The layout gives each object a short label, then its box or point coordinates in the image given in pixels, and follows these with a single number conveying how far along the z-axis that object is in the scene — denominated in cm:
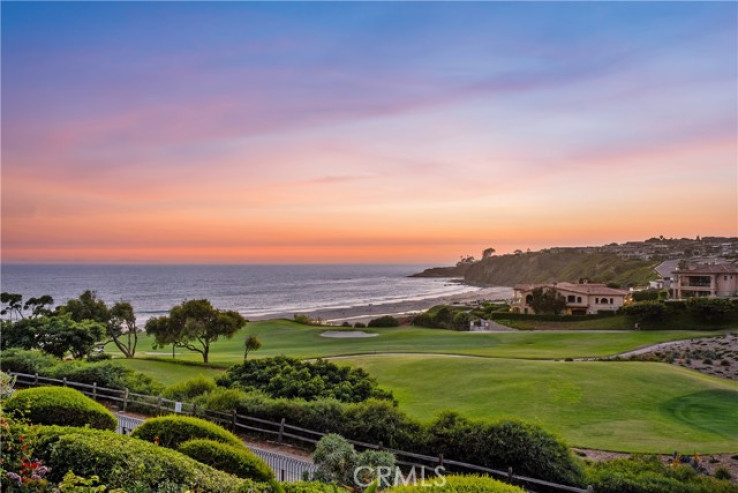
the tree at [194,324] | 3900
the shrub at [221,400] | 1753
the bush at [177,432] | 1138
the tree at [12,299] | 4503
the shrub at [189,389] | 1902
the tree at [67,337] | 3091
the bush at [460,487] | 753
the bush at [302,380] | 1819
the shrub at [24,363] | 2361
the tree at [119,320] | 4538
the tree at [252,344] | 3703
